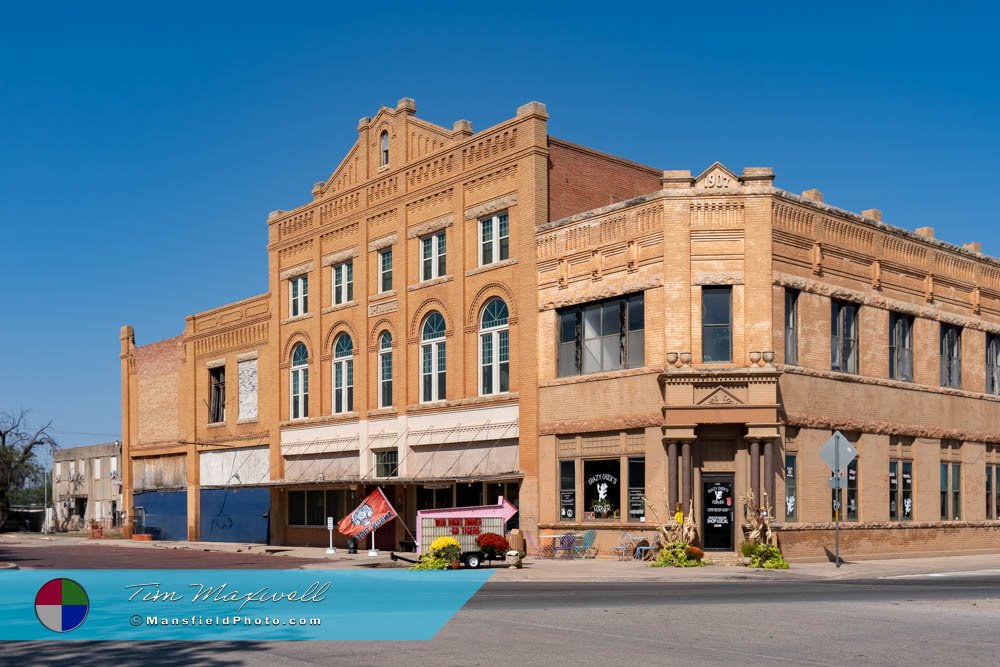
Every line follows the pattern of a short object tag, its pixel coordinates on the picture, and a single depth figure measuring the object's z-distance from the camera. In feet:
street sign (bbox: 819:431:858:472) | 93.61
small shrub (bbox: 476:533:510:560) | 97.71
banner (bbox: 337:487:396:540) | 119.14
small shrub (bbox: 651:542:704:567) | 99.45
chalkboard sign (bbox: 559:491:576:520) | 119.03
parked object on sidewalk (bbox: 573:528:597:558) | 115.03
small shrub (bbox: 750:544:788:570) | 98.78
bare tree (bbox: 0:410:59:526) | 271.74
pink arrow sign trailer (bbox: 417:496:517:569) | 107.55
